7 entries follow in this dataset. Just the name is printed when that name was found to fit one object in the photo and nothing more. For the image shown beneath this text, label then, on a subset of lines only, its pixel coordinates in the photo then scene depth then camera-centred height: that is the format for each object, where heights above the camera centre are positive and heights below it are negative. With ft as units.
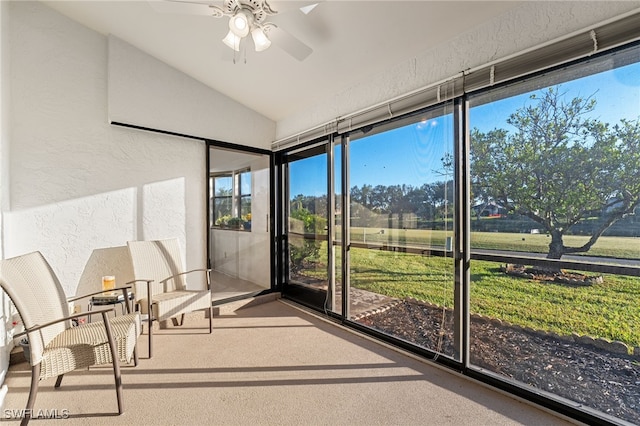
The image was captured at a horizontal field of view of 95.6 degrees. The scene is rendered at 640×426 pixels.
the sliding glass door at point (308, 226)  11.66 -0.45
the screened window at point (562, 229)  5.30 -0.31
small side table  8.63 -2.50
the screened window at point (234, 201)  13.75 +0.72
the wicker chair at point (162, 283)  8.73 -2.28
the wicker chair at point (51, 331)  5.40 -2.53
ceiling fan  5.67 +4.08
